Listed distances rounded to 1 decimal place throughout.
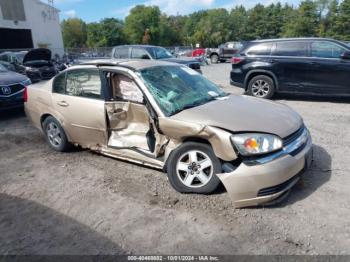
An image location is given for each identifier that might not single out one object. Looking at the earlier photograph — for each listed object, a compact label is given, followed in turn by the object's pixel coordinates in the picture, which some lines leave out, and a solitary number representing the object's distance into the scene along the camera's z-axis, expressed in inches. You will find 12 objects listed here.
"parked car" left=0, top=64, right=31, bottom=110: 293.6
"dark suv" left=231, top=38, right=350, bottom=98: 304.5
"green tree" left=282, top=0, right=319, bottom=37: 2753.4
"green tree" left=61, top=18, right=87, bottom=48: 3344.0
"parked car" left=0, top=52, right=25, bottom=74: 490.9
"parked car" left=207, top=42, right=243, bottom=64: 1017.8
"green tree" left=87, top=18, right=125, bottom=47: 3491.6
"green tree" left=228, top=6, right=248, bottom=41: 3557.6
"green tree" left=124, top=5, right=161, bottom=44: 3659.0
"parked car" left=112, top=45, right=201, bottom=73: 469.6
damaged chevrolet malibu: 122.5
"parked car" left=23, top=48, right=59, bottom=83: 480.7
